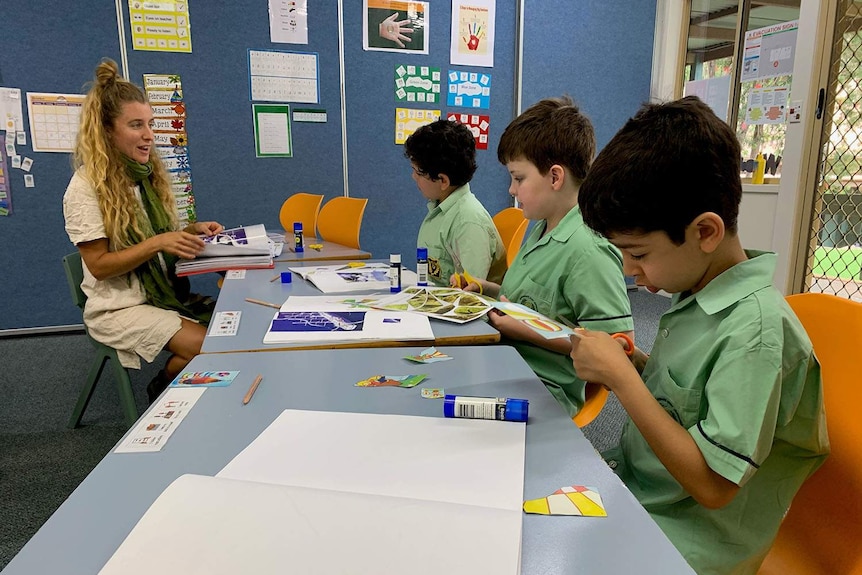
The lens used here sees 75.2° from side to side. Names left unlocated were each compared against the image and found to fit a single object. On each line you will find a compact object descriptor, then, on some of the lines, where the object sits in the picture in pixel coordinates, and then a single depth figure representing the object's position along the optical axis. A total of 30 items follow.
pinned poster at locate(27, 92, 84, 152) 3.29
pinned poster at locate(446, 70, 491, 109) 4.02
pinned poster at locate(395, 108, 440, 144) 3.96
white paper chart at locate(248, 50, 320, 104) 3.65
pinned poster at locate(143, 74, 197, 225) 3.49
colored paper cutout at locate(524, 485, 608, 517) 0.57
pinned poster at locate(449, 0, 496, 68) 3.94
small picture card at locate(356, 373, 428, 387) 0.92
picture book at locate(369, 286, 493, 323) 1.31
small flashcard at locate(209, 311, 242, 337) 1.24
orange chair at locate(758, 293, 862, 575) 0.74
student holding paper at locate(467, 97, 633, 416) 1.26
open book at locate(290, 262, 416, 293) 1.69
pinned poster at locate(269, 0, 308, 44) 3.61
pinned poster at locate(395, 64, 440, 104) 3.92
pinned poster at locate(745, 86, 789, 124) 3.29
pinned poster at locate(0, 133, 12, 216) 3.28
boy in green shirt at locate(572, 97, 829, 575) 0.70
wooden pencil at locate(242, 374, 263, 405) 0.86
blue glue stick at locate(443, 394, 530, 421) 0.78
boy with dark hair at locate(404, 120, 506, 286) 1.91
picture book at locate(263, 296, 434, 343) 1.17
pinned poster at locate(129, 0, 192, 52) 3.38
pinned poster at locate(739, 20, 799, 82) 3.22
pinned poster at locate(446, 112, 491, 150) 4.10
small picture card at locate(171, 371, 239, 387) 0.92
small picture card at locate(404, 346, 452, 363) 1.03
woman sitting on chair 1.85
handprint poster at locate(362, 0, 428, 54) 3.78
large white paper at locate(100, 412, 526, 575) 0.48
